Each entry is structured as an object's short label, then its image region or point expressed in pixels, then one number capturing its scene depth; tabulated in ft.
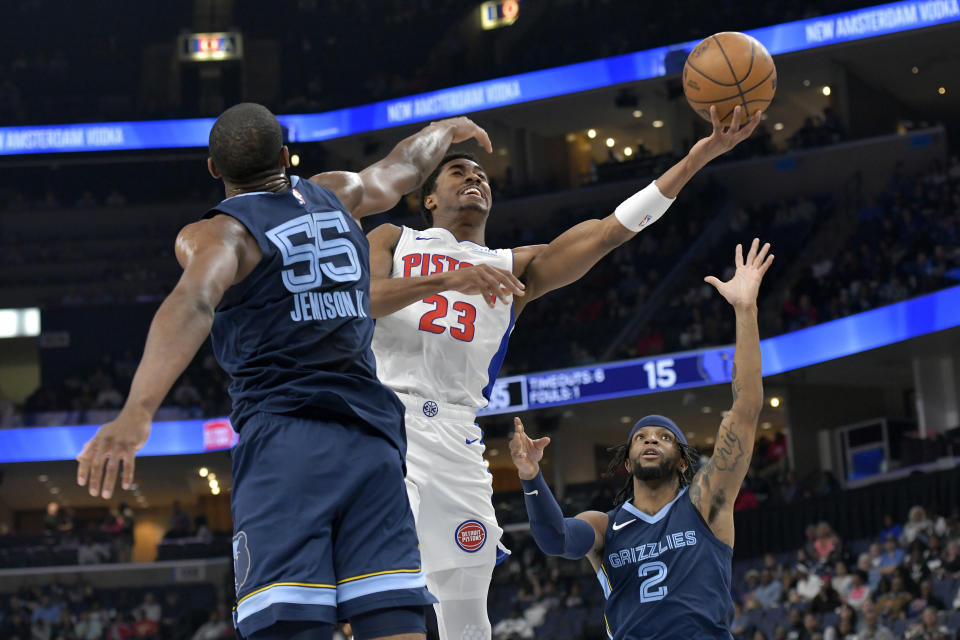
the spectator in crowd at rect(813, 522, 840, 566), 55.06
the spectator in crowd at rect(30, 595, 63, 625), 76.13
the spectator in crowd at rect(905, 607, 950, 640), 42.65
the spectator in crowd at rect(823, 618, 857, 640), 45.93
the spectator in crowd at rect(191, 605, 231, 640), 70.12
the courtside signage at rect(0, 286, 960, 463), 68.28
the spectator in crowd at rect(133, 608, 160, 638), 74.64
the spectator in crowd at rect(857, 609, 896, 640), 45.47
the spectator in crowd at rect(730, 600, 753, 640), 53.62
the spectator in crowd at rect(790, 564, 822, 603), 51.90
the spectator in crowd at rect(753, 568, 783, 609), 54.13
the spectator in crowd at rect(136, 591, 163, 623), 76.38
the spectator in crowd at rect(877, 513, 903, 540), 55.83
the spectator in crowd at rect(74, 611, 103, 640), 74.38
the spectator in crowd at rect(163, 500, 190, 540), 87.59
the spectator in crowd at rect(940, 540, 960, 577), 47.16
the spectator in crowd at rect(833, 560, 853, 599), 51.37
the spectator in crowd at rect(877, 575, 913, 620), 46.16
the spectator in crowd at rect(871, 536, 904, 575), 51.51
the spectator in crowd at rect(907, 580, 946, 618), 45.75
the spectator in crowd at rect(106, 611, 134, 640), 74.43
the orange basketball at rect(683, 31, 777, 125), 18.67
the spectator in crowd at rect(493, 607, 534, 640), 61.62
